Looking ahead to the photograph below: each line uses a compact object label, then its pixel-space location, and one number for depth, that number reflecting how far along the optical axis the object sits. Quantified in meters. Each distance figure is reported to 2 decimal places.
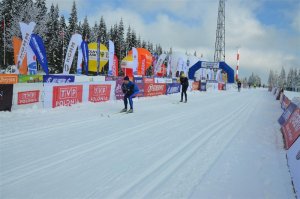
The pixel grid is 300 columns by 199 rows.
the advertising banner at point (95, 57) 29.47
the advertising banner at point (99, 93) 14.98
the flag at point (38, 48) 19.42
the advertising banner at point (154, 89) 20.94
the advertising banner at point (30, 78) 17.56
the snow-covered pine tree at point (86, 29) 65.31
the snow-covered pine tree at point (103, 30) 71.25
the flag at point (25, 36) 18.20
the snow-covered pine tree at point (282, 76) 179.19
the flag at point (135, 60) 33.78
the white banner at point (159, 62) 38.56
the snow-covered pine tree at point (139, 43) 76.99
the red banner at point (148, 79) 30.93
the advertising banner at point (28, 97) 10.90
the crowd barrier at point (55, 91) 10.64
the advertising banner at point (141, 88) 19.95
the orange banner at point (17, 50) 20.17
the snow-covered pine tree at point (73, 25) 57.97
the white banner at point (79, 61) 25.99
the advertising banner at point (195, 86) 34.45
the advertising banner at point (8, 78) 15.94
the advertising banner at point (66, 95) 12.49
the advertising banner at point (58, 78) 20.07
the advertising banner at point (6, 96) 10.23
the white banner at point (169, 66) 45.45
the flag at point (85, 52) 25.78
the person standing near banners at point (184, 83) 18.89
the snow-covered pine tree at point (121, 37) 68.35
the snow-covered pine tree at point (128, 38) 72.93
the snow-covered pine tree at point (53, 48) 53.62
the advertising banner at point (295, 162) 4.64
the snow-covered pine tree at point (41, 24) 46.13
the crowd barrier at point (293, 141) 4.93
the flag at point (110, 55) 29.30
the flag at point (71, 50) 23.88
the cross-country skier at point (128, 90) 12.62
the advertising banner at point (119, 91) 17.20
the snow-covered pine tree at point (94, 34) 67.14
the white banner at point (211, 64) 39.03
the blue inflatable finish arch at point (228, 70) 38.94
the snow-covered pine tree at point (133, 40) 73.88
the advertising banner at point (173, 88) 25.55
